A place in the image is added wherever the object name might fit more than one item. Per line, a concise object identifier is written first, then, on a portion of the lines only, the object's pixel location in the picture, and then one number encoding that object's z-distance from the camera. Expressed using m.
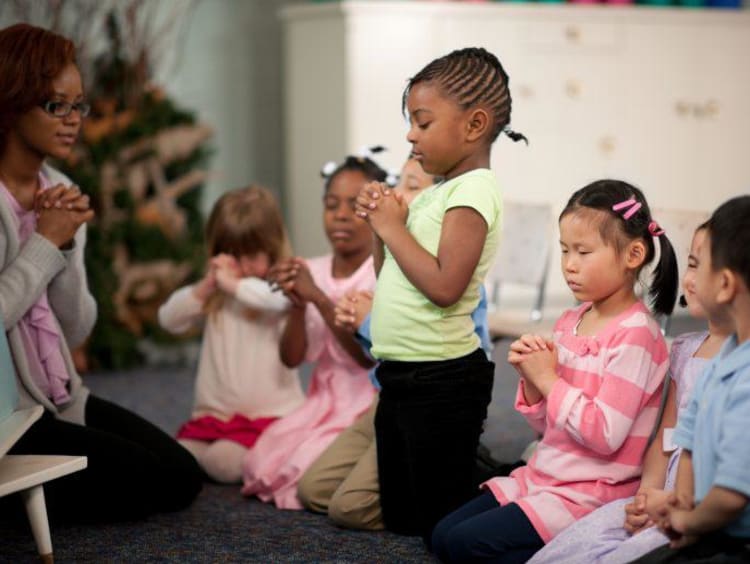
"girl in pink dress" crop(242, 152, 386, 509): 2.81
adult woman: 2.48
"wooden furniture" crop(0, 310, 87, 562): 2.14
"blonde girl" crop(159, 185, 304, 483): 3.02
